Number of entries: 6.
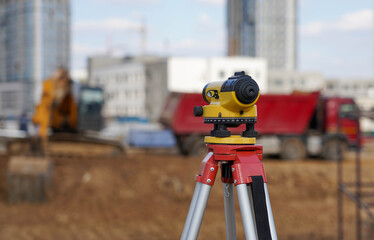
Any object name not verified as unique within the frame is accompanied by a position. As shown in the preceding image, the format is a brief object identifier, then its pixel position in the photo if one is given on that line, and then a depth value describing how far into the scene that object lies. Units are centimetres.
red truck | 2167
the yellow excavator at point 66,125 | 1728
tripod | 267
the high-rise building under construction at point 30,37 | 9275
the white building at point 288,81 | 8556
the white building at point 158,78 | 6341
